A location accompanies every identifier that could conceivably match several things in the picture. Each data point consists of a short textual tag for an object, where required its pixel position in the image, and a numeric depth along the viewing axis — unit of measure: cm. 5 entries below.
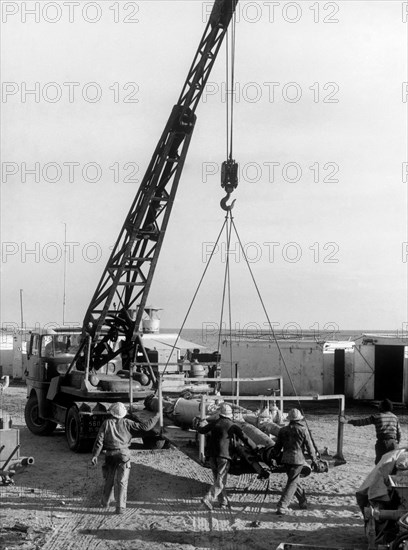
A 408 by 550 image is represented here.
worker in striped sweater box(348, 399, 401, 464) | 1118
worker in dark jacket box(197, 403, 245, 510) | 1095
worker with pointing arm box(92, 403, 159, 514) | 1084
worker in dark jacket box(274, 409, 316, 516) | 1065
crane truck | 1608
